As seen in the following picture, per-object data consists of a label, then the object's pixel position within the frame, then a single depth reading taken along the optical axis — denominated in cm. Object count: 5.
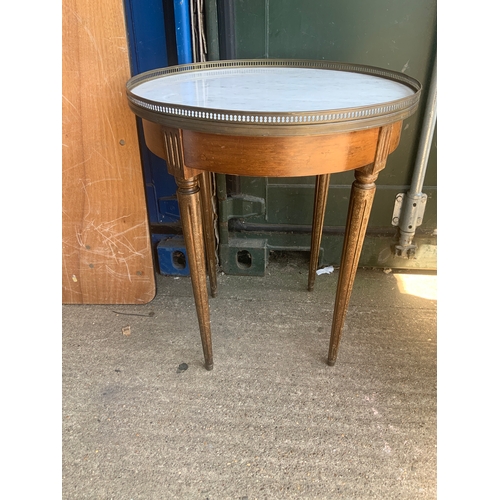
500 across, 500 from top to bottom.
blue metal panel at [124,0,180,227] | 139
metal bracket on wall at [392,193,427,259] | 159
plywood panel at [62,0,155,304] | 133
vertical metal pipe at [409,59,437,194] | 143
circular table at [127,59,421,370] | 84
